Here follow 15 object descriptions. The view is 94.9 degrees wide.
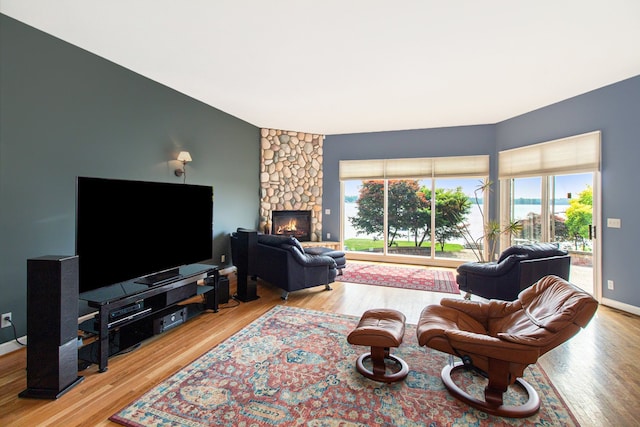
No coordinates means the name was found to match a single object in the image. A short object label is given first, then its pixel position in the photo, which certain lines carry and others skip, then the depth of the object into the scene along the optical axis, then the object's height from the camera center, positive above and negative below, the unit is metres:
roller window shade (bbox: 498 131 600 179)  4.18 +0.94
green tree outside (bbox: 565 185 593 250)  4.33 -0.01
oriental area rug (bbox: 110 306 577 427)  1.87 -1.29
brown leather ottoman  2.21 -0.97
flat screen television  2.47 -0.15
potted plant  5.62 -0.37
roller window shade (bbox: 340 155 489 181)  6.08 +1.04
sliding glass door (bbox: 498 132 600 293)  4.23 +0.32
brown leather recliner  1.83 -0.84
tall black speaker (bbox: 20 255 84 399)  2.05 -0.79
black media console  2.40 -0.91
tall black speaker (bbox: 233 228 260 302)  4.10 -0.70
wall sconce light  4.21 +0.77
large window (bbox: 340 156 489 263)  6.24 +0.17
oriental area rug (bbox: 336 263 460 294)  4.79 -1.14
